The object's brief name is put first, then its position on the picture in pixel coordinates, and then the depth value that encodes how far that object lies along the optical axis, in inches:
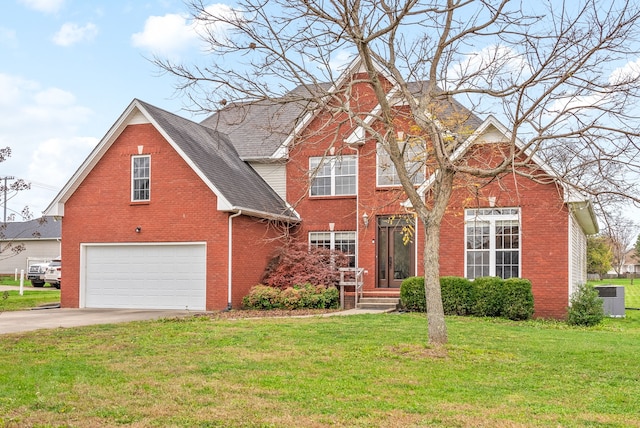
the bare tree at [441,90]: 407.8
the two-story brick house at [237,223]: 784.9
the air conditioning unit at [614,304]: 912.9
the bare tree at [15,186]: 522.3
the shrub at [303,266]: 845.2
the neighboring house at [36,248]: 1963.6
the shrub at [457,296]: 751.7
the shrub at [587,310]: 722.2
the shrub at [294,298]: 806.5
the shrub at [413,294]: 767.1
